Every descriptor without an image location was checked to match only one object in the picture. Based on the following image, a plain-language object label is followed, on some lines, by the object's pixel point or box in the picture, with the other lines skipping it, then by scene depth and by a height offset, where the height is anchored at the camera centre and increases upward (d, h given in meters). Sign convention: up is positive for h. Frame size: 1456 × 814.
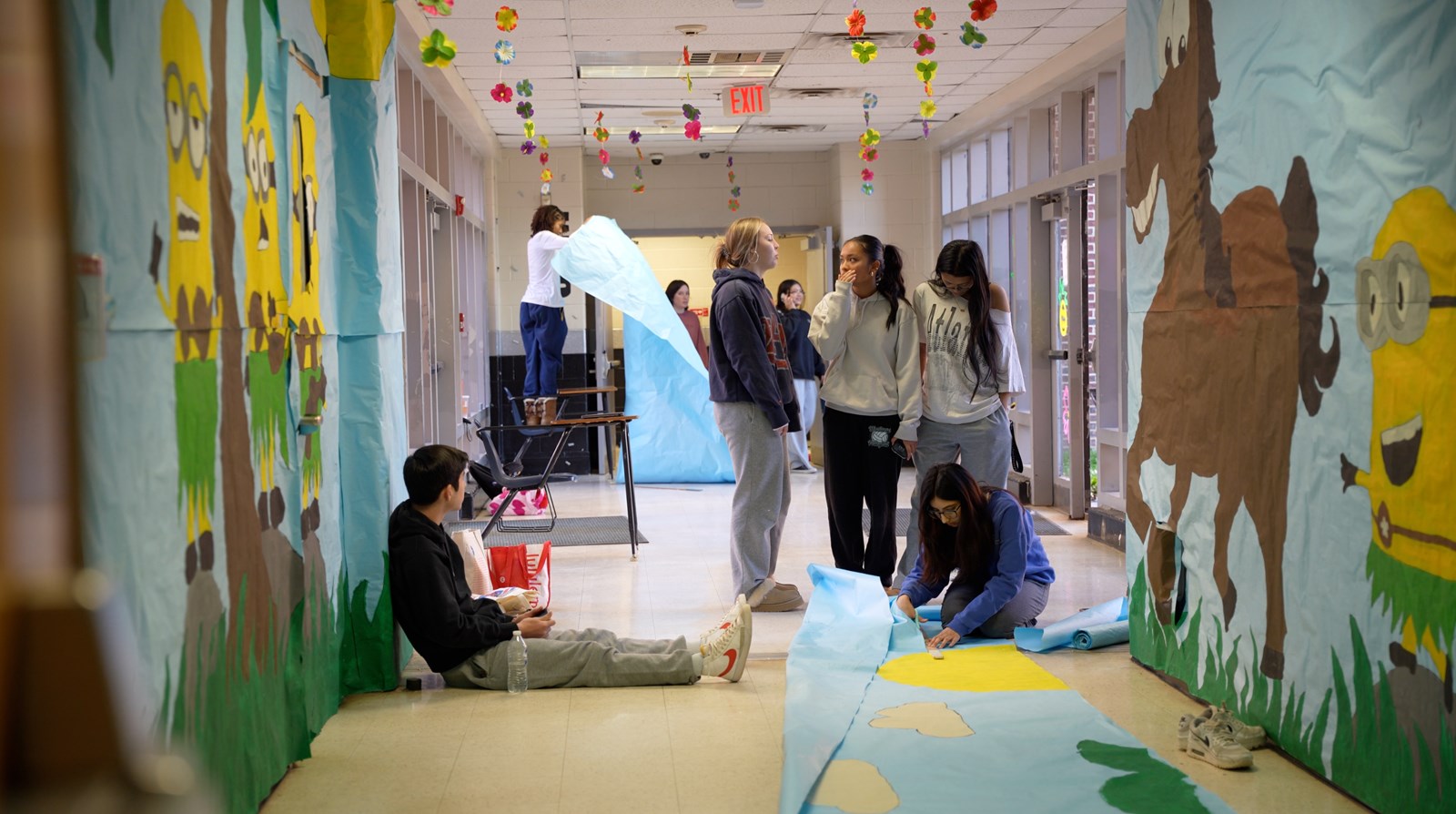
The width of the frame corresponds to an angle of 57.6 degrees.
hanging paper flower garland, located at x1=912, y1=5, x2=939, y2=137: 5.57 +1.30
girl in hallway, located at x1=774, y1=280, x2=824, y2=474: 10.32 -0.18
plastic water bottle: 4.08 -1.01
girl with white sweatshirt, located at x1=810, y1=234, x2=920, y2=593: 5.25 -0.23
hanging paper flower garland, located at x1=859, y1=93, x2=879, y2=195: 7.53 +1.13
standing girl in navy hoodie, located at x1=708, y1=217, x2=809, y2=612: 5.07 -0.23
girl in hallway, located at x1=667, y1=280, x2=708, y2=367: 10.62 +0.24
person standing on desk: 9.38 +0.13
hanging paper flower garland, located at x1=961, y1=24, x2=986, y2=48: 5.34 +1.20
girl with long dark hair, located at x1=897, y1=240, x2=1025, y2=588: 5.13 -0.17
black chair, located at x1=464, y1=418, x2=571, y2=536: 6.02 -0.67
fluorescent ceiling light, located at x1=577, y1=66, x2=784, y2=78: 8.04 +1.65
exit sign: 8.55 +1.54
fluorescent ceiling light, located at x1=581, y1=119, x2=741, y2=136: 10.36 +1.67
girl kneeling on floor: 4.45 -0.78
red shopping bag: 4.96 -0.85
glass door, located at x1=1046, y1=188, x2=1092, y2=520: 7.90 -0.13
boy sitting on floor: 4.06 -0.91
